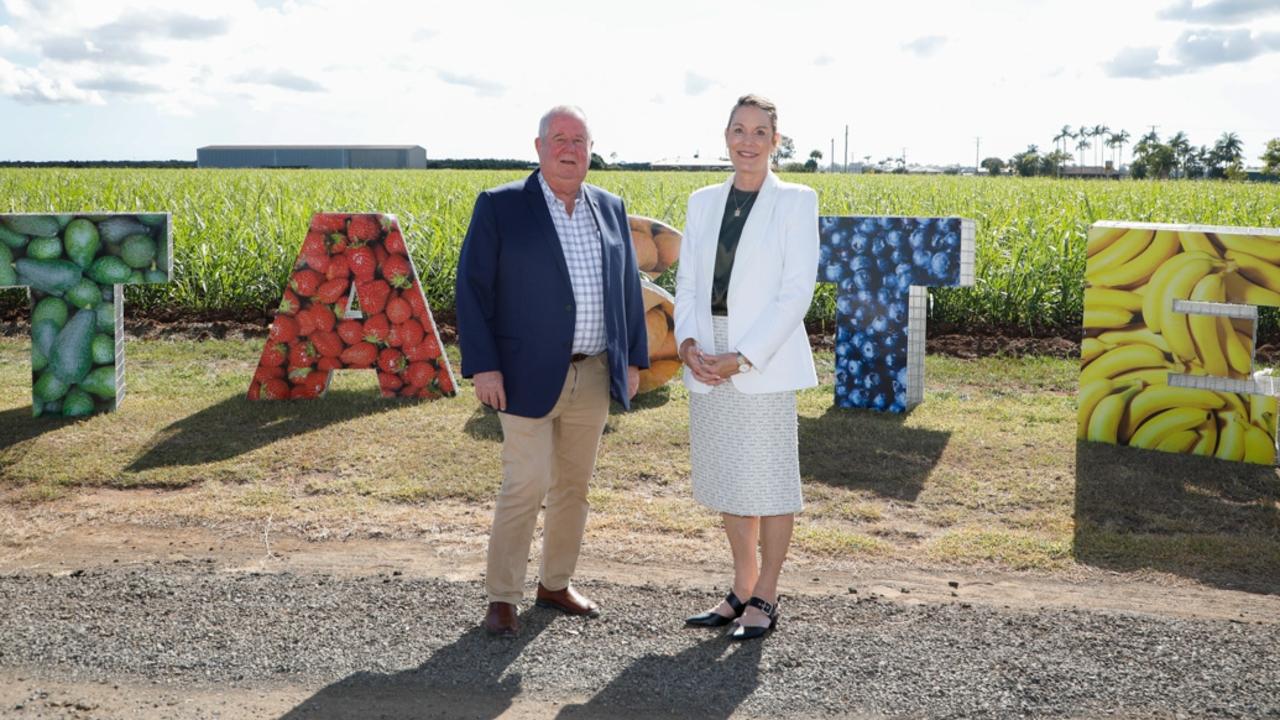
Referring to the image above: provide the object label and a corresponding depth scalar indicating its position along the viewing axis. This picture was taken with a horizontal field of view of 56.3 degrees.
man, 4.26
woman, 4.17
